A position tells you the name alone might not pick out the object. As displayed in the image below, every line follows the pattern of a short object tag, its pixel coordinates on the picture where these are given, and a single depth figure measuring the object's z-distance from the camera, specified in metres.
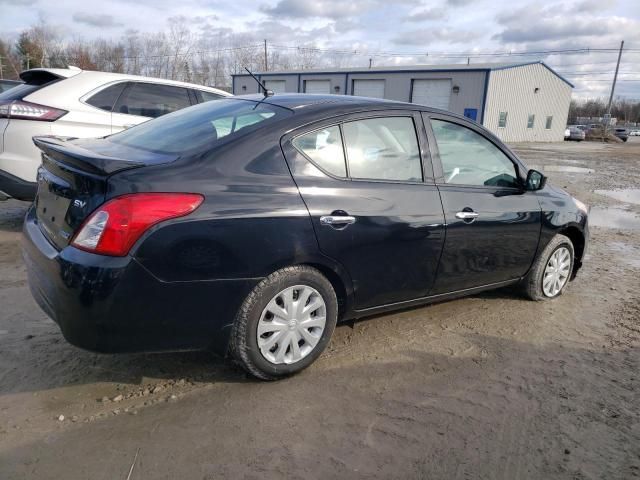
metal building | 33.72
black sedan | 2.34
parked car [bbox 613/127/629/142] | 51.81
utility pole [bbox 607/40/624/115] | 55.30
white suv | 4.97
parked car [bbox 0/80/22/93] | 11.62
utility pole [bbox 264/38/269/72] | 61.95
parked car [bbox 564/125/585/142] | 46.44
